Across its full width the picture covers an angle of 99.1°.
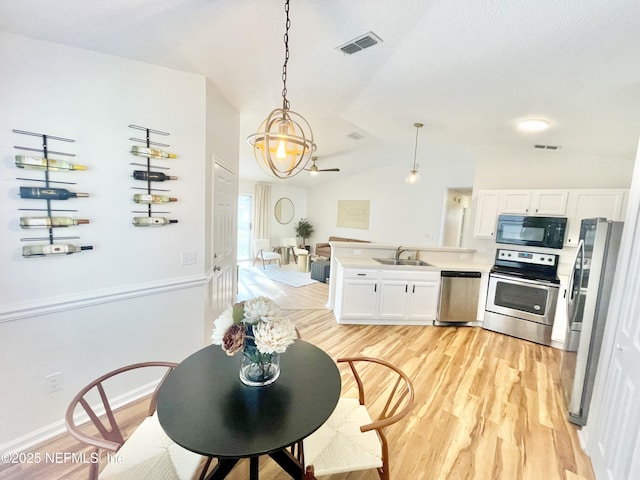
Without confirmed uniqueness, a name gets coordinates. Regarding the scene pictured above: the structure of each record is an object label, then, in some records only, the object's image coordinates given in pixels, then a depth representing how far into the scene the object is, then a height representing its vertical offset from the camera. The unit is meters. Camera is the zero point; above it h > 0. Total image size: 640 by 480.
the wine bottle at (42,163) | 1.56 +0.21
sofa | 7.84 -1.01
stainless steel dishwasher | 3.75 -1.04
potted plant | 9.28 -0.59
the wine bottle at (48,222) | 1.60 -0.14
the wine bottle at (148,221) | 2.01 -0.12
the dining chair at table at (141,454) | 1.03 -1.06
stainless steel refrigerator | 1.90 -0.59
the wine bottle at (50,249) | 1.62 -0.31
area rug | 6.10 -1.56
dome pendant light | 4.27 +0.63
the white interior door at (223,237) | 2.67 -0.32
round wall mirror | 8.75 +0.03
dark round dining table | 0.94 -0.79
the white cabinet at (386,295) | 3.74 -1.07
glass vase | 1.21 -0.73
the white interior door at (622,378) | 1.32 -0.82
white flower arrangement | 1.08 -0.49
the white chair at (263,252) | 7.55 -1.18
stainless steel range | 3.31 -0.90
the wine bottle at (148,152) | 1.94 +0.38
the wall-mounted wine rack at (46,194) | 1.60 +0.03
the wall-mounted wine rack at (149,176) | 1.98 +0.21
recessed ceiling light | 2.89 +1.07
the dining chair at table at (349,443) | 1.16 -1.06
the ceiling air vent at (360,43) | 1.94 +1.27
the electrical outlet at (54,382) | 1.77 -1.19
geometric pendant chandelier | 1.43 +0.38
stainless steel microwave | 3.44 -0.09
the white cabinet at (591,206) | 3.14 +0.25
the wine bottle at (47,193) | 1.59 +0.04
